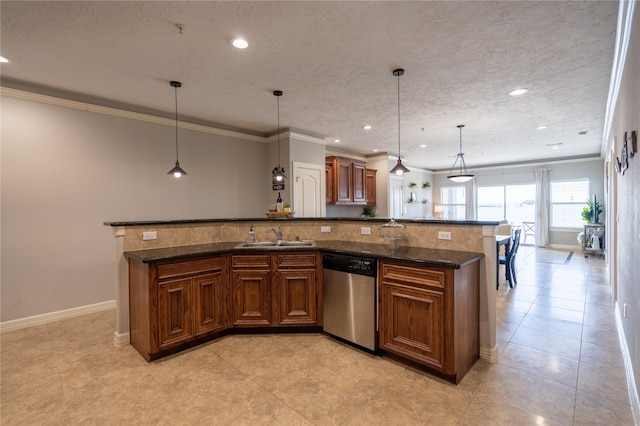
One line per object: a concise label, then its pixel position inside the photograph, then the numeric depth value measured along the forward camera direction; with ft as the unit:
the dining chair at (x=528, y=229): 32.01
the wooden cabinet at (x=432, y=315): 7.36
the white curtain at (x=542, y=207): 29.25
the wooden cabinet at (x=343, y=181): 22.15
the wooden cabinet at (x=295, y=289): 10.17
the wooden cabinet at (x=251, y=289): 10.15
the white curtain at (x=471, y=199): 34.14
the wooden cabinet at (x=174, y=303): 8.54
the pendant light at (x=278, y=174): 13.70
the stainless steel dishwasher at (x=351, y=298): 8.84
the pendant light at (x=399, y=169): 12.63
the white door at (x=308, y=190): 17.99
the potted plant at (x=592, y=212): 25.61
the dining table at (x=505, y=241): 15.12
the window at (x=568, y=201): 27.84
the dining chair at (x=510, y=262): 15.56
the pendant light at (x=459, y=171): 19.92
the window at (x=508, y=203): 31.24
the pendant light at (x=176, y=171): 11.87
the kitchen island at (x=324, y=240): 8.52
